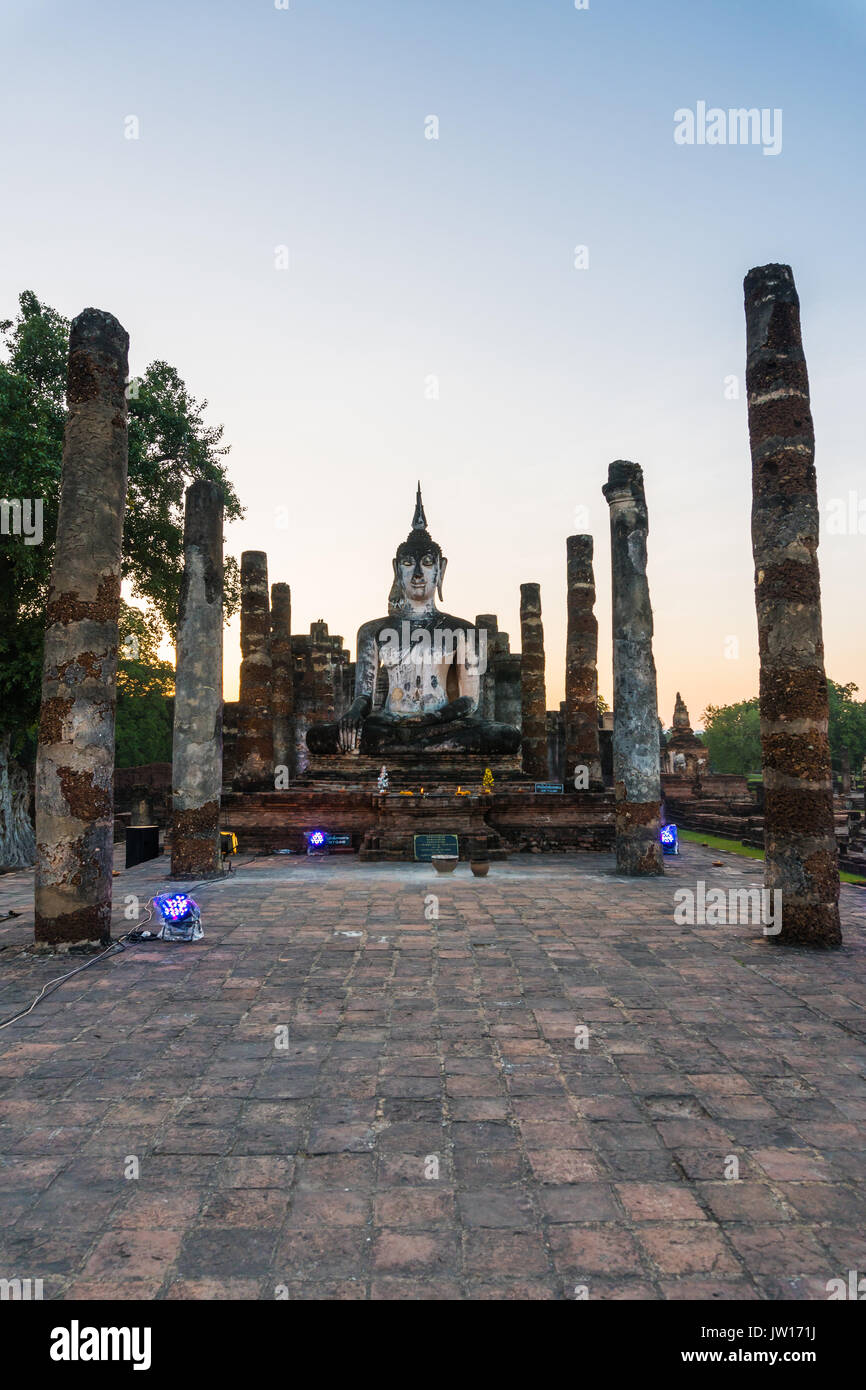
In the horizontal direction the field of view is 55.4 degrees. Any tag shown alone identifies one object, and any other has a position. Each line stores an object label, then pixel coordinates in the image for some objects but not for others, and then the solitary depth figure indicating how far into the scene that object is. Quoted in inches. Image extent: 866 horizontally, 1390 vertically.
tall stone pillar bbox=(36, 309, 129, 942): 253.3
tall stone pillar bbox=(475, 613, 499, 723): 742.6
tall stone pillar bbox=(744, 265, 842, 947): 261.9
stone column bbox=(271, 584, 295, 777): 943.7
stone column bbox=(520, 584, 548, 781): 824.3
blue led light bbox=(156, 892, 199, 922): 262.5
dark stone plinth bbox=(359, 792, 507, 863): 480.7
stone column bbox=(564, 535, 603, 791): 700.7
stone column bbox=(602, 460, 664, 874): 414.0
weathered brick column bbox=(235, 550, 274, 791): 696.4
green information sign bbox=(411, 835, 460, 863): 462.6
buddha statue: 650.2
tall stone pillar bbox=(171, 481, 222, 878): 395.2
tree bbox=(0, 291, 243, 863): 500.1
